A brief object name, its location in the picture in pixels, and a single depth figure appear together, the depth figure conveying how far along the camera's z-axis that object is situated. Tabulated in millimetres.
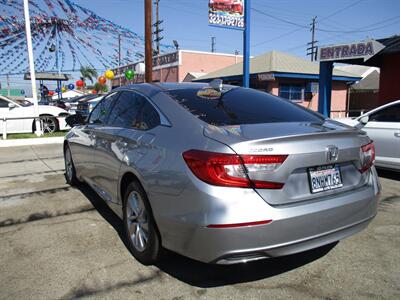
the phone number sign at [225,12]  13883
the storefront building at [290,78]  22672
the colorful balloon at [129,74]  26862
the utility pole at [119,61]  46000
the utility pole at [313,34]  54844
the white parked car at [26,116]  13211
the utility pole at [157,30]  40047
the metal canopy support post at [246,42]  13992
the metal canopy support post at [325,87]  15625
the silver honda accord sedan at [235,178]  2471
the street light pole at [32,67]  13203
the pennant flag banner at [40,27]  22102
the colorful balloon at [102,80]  35009
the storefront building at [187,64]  31656
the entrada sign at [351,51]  13281
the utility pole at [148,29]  14508
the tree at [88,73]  88194
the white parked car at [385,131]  6543
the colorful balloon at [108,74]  29688
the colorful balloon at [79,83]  46012
